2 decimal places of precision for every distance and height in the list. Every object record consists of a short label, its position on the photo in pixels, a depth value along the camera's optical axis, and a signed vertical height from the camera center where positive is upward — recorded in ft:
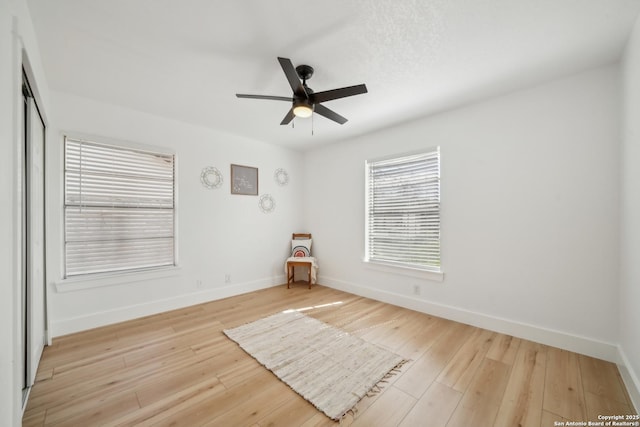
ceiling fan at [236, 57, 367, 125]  6.91 +3.41
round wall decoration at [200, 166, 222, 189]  12.87 +1.78
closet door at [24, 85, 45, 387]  6.57 -0.83
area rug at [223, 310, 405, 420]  6.23 -4.43
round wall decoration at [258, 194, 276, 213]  15.25 +0.55
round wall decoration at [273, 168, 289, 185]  15.96 +2.28
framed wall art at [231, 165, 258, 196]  14.01 +1.81
